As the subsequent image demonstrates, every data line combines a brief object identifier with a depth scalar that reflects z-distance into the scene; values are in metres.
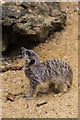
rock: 5.03
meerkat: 3.78
